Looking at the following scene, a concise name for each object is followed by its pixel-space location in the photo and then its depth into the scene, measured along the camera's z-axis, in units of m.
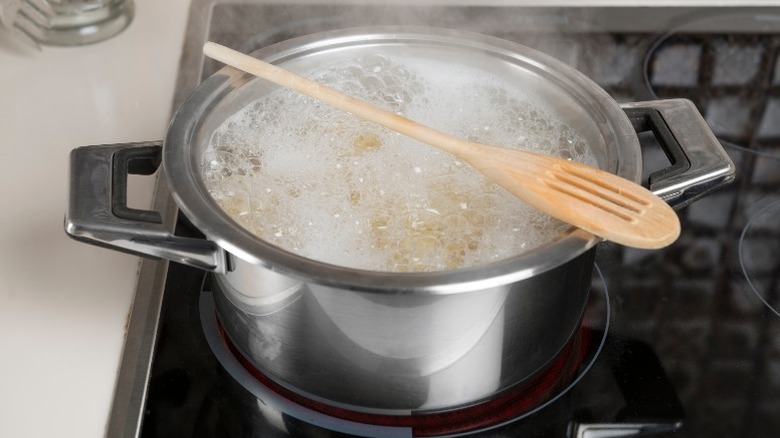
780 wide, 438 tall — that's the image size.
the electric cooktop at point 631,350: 0.75
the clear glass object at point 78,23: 1.19
